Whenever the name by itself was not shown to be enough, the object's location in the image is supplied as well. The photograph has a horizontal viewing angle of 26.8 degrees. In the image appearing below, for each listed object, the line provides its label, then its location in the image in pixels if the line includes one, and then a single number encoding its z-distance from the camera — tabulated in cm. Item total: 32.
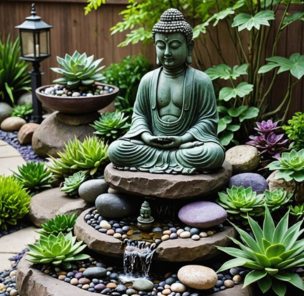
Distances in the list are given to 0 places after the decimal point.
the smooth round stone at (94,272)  475
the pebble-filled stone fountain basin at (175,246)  470
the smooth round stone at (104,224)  507
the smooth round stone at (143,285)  458
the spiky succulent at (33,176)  645
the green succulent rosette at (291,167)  523
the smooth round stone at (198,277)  443
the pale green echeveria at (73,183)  611
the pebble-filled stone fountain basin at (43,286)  452
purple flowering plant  620
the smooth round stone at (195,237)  479
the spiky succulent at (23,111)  877
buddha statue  521
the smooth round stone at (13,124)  862
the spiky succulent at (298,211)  514
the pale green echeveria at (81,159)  619
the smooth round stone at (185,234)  484
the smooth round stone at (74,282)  467
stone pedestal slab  499
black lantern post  814
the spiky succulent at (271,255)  441
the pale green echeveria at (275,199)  521
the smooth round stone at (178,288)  452
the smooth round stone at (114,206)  518
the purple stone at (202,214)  485
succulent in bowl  743
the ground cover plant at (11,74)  923
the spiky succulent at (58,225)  528
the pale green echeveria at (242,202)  507
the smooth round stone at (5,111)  894
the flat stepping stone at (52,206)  586
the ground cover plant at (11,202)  582
